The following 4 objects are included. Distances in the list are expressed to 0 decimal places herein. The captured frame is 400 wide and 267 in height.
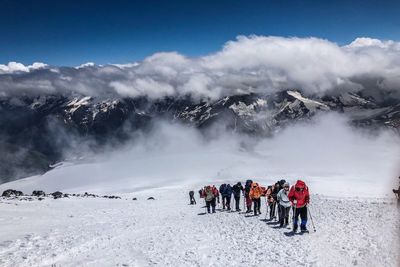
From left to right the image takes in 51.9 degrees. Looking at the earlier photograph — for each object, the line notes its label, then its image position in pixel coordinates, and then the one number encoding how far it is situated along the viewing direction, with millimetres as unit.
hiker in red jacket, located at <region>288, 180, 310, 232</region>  20984
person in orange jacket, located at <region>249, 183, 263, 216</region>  28859
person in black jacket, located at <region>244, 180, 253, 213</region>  30447
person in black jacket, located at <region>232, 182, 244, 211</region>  32562
